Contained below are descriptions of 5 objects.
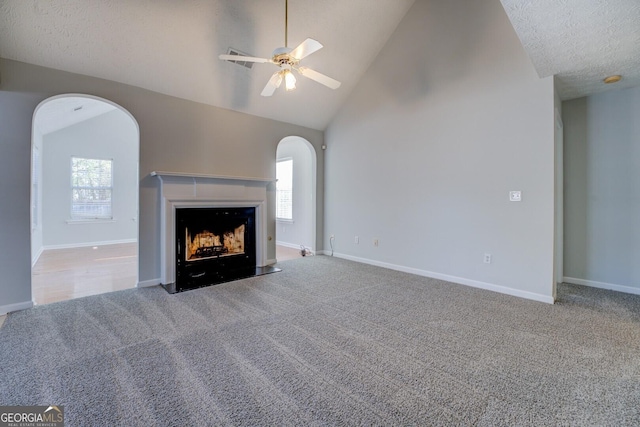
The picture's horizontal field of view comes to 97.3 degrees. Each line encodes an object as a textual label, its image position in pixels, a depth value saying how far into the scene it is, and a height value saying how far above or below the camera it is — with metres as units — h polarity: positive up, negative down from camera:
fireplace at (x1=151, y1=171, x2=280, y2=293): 3.82 -0.24
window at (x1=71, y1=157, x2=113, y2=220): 7.11 +0.66
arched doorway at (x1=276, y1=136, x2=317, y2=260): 6.61 +0.33
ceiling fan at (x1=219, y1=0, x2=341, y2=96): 2.47 +1.43
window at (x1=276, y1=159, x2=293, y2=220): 7.15 +0.62
